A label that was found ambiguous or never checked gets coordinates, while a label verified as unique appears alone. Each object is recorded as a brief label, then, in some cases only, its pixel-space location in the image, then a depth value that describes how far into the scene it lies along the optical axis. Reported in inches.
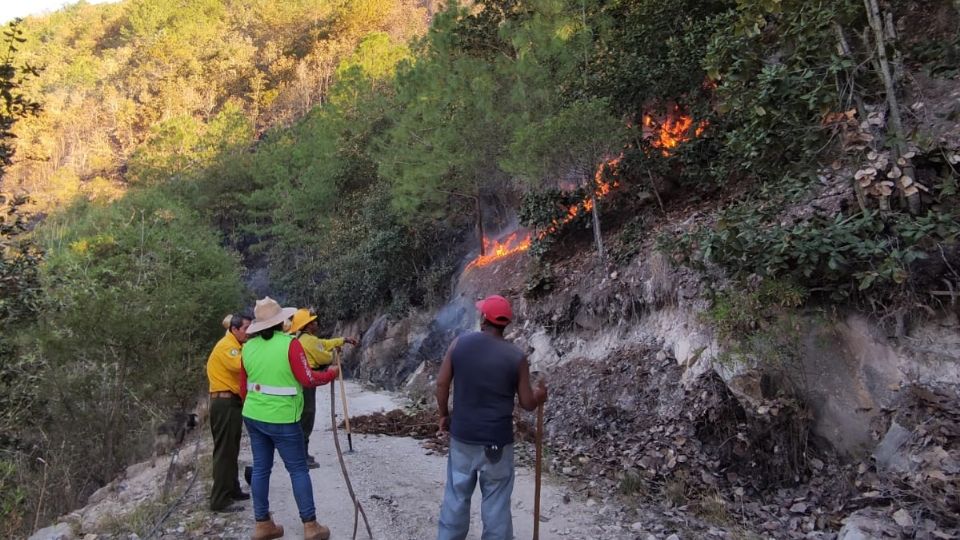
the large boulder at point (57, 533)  221.7
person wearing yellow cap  241.0
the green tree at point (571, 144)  398.9
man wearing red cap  148.2
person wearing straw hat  175.8
